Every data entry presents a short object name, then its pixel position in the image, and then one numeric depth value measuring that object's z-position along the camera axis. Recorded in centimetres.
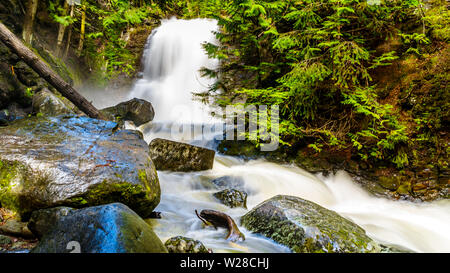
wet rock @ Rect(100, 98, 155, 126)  833
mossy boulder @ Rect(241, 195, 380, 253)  266
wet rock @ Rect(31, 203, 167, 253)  165
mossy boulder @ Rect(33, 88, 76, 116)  520
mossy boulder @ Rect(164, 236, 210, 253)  236
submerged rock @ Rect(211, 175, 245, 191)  524
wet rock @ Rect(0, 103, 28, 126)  466
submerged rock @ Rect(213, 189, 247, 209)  429
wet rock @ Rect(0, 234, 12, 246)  208
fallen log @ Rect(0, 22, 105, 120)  467
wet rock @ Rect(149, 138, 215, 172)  566
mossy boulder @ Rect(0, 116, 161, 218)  246
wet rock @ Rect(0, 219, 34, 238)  222
